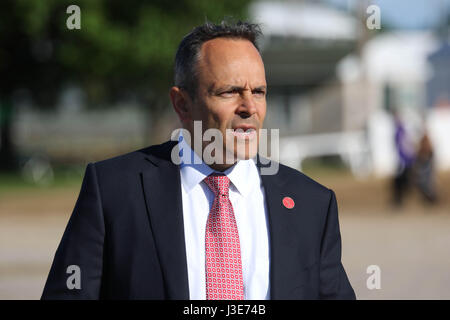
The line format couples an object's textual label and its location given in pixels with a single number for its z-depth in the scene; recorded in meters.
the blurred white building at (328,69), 39.10
